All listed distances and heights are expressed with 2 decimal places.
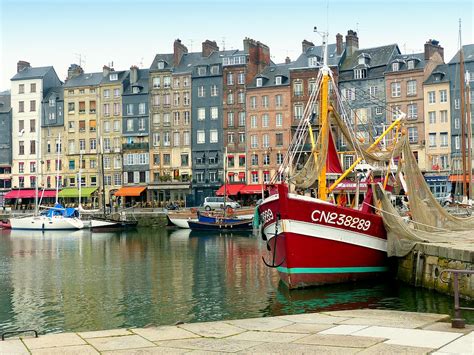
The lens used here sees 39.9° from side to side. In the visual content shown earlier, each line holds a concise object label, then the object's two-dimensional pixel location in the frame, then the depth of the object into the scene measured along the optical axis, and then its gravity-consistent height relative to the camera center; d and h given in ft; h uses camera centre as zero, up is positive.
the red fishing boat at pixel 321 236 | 70.79 -6.10
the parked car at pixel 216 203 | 224.20 -6.83
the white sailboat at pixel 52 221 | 214.48 -11.43
